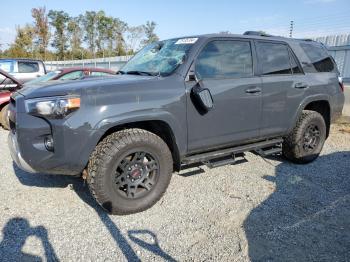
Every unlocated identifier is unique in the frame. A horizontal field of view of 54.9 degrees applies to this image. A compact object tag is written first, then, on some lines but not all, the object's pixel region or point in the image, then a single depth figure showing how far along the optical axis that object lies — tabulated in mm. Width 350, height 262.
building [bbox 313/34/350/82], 15570
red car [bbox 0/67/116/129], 7607
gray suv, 3121
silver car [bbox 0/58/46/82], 12180
